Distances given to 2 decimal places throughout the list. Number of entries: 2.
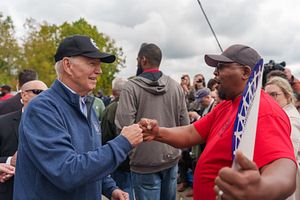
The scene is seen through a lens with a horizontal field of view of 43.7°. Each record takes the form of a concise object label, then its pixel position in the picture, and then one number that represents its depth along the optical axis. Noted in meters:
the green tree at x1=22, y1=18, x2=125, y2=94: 39.31
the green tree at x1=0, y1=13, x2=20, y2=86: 38.38
